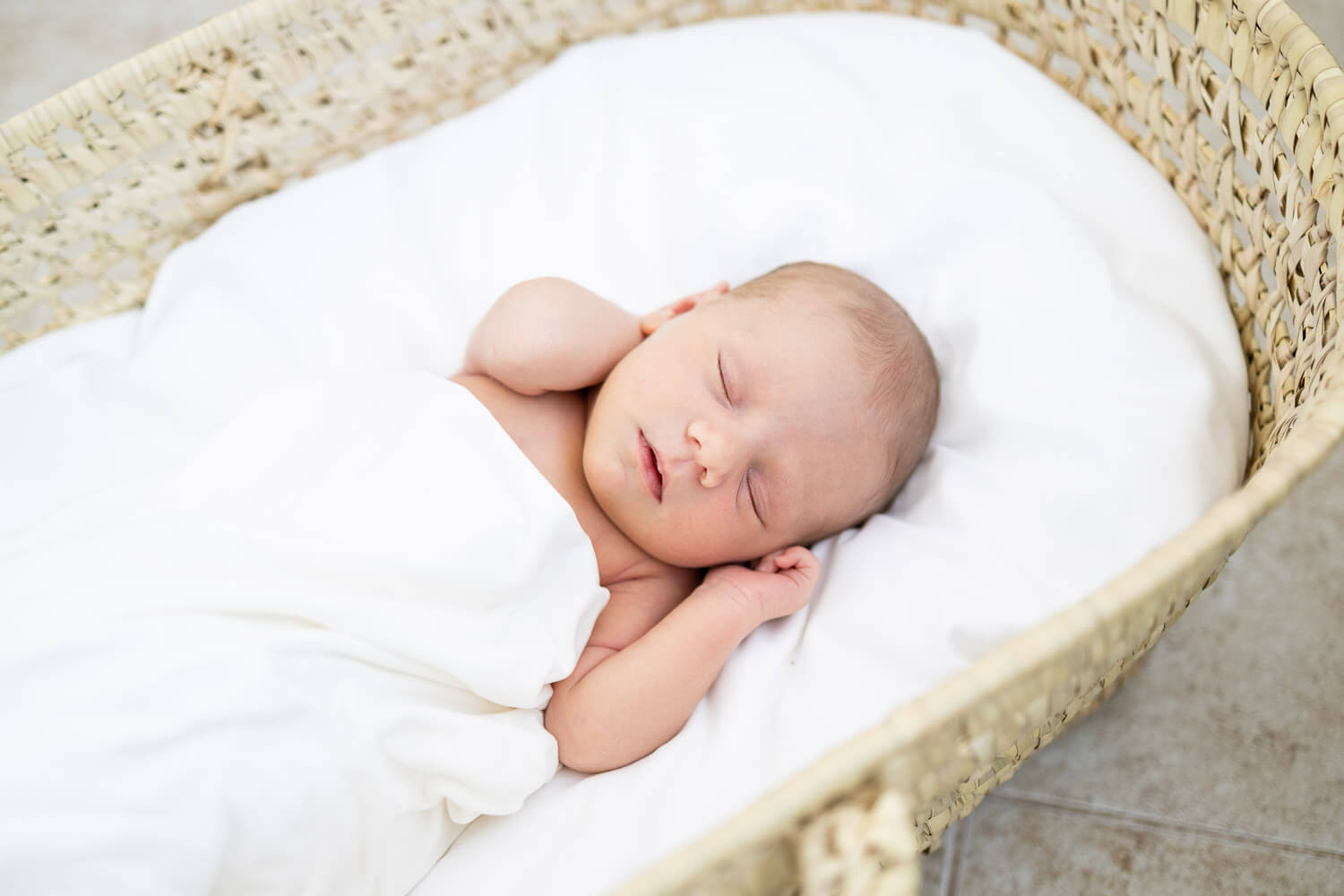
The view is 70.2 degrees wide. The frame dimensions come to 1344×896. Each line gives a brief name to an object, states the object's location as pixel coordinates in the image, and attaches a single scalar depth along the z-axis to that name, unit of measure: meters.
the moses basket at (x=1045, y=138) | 0.46
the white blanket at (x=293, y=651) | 0.65
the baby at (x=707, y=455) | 0.81
